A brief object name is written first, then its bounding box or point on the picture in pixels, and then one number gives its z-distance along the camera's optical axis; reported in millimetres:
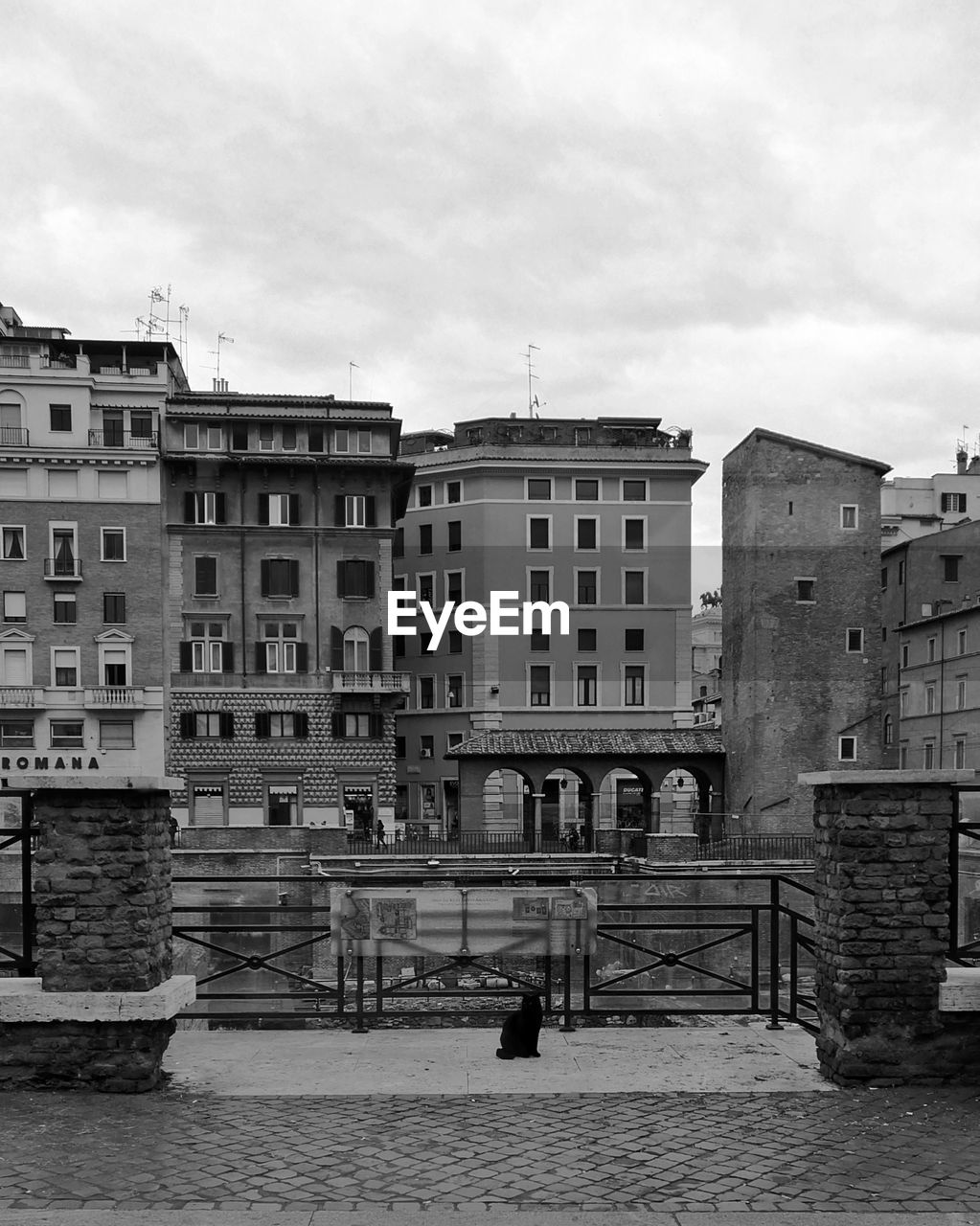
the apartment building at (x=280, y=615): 48438
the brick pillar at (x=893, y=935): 7156
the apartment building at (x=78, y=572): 45969
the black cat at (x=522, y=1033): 7844
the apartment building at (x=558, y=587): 54562
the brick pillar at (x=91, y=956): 7062
